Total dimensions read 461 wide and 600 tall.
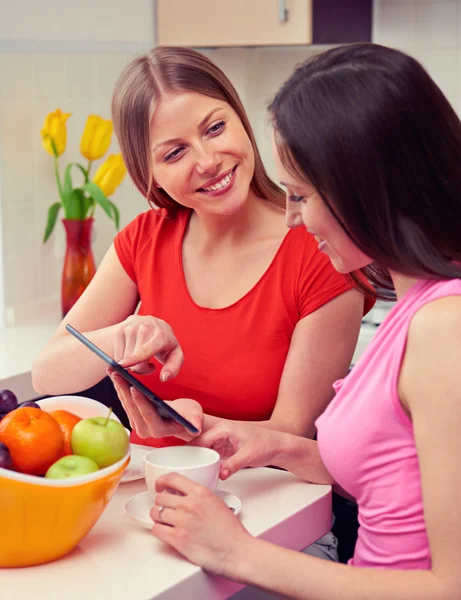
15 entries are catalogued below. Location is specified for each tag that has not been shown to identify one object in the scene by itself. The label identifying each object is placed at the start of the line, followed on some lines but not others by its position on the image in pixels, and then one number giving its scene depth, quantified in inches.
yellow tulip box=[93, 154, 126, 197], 127.5
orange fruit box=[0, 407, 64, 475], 65.1
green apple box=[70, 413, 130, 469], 65.6
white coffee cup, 66.8
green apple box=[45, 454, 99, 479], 63.8
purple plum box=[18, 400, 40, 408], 70.5
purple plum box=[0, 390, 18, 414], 71.3
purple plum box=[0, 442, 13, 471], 63.9
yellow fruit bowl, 61.7
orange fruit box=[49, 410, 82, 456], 67.8
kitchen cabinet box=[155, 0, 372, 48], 125.1
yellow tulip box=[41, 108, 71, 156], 125.1
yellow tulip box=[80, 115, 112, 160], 127.2
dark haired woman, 60.6
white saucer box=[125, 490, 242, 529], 66.6
